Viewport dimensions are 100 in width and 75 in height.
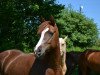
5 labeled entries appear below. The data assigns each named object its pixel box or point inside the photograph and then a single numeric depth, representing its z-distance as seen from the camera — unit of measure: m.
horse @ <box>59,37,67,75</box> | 8.27
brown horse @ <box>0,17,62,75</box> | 5.47
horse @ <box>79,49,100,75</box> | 12.66
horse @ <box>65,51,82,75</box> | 11.55
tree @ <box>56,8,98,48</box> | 32.71
